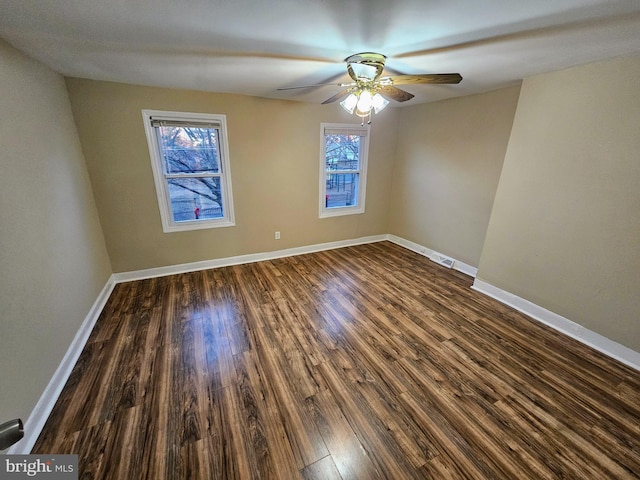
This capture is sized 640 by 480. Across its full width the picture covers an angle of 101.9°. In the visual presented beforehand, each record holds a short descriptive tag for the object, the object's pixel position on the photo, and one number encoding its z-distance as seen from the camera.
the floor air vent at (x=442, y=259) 3.76
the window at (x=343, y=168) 3.99
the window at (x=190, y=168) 3.04
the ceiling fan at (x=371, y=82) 1.85
